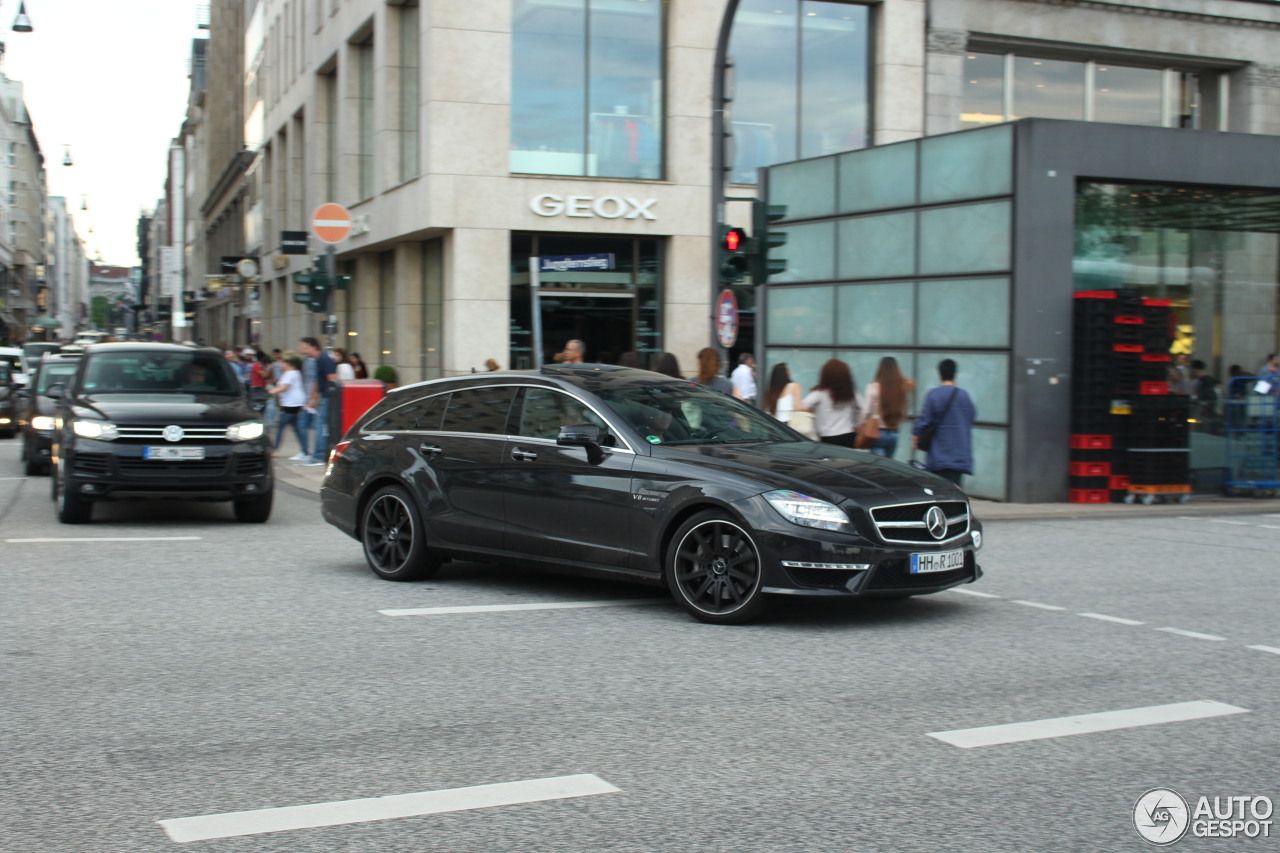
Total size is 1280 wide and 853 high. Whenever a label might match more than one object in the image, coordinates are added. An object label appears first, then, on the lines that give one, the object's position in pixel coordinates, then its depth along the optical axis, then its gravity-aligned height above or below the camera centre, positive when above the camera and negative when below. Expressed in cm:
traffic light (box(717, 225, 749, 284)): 1501 +127
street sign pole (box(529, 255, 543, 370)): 2048 +86
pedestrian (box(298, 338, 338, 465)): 2023 -36
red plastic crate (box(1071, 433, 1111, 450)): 1606 -82
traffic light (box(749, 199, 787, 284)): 1494 +143
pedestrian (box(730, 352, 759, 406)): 1888 -18
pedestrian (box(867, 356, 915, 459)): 1373 -25
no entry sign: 1905 +201
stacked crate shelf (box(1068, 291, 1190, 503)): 1587 -40
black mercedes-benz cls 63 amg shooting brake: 758 -78
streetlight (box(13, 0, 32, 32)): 3967 +1013
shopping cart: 1753 -80
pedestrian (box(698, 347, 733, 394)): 1437 -2
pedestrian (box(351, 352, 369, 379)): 2531 -1
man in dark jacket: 1327 -56
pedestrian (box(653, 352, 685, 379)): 1448 +4
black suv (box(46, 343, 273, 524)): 1234 -77
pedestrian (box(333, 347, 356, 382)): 2144 -4
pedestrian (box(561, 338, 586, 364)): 1703 +20
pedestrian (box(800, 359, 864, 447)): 1351 -36
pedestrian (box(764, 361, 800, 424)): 1388 -25
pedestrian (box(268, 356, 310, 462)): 2111 -46
